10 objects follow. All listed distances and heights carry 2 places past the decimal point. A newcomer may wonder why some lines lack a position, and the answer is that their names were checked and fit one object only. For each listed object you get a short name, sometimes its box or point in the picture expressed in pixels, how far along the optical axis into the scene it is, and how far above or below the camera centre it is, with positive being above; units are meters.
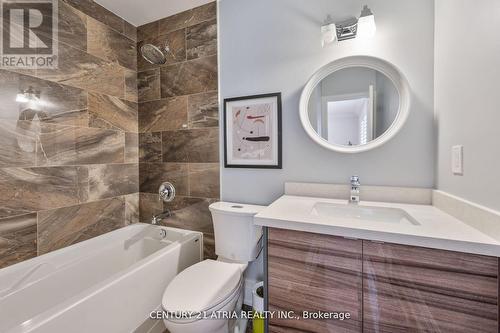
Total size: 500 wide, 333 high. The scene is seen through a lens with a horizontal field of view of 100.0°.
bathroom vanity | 0.73 -0.43
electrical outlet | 0.97 +0.02
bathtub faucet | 1.74 -0.47
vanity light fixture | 1.26 +0.84
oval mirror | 1.29 +0.39
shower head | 1.71 +0.93
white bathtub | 0.98 -0.72
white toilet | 1.03 -0.69
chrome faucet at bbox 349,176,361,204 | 1.28 -0.16
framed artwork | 1.57 +0.25
